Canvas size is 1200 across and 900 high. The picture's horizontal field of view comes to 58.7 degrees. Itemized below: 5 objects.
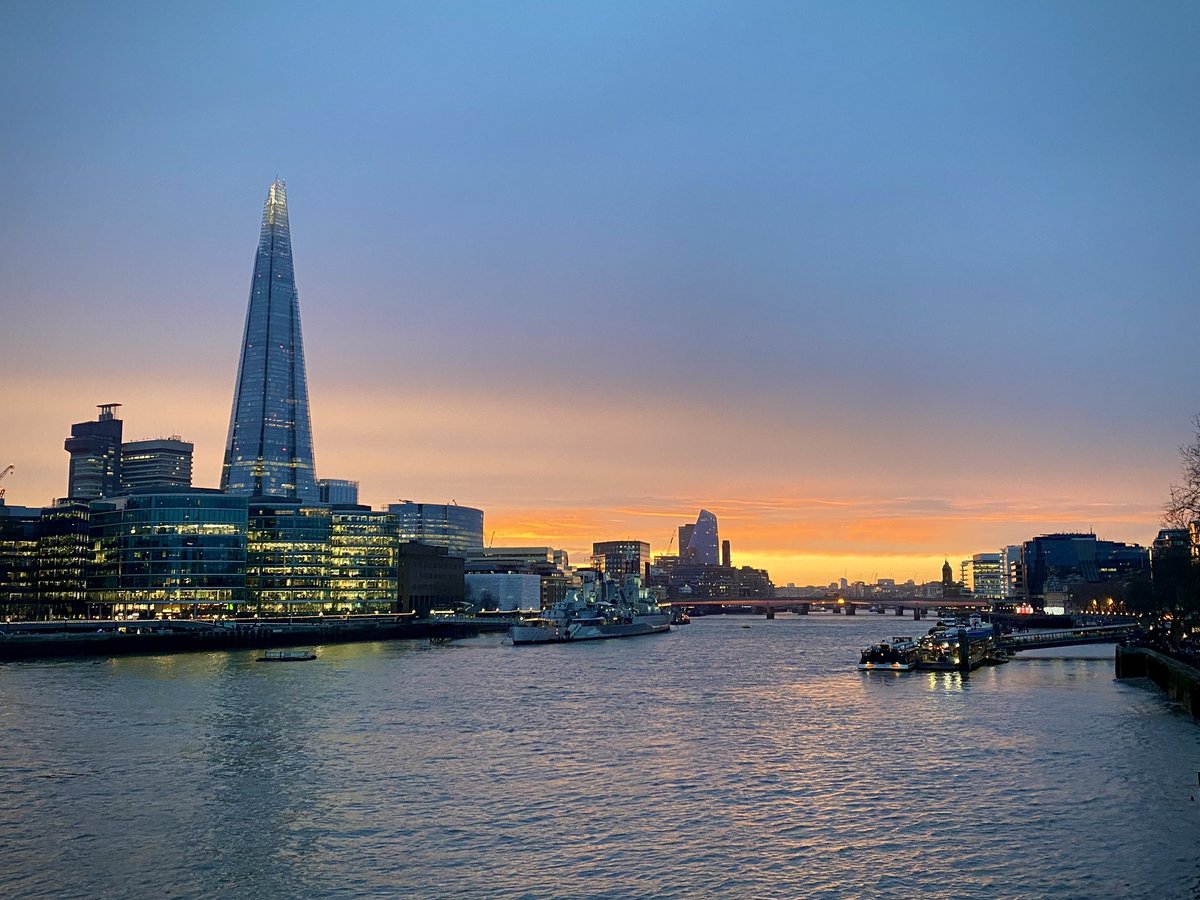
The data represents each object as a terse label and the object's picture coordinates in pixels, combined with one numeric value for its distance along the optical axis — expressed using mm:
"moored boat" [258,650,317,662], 124400
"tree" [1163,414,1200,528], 74256
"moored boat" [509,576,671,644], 168500
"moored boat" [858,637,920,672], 110812
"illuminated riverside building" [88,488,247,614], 196875
